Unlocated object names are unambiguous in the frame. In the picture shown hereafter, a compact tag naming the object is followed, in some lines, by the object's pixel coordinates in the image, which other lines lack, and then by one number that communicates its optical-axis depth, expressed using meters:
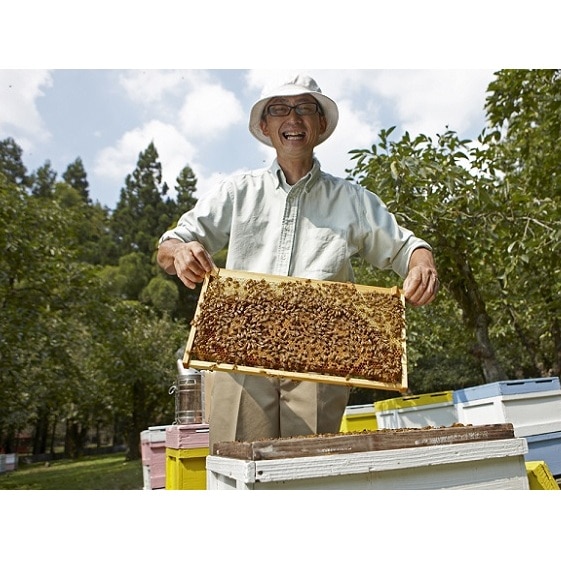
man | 2.14
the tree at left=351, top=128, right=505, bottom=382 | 5.14
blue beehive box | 3.73
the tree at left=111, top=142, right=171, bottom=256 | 27.67
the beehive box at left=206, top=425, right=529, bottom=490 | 1.34
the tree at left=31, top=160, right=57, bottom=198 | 29.92
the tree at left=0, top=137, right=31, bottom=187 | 31.02
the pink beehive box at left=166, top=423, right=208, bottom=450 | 3.26
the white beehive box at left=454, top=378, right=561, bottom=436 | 3.95
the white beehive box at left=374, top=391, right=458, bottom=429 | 4.92
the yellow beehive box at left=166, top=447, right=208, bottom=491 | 3.22
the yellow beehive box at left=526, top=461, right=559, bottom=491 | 1.71
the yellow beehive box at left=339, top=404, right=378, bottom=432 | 5.86
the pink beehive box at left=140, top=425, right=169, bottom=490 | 4.01
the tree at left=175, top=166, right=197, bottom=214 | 28.56
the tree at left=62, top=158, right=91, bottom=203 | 36.94
